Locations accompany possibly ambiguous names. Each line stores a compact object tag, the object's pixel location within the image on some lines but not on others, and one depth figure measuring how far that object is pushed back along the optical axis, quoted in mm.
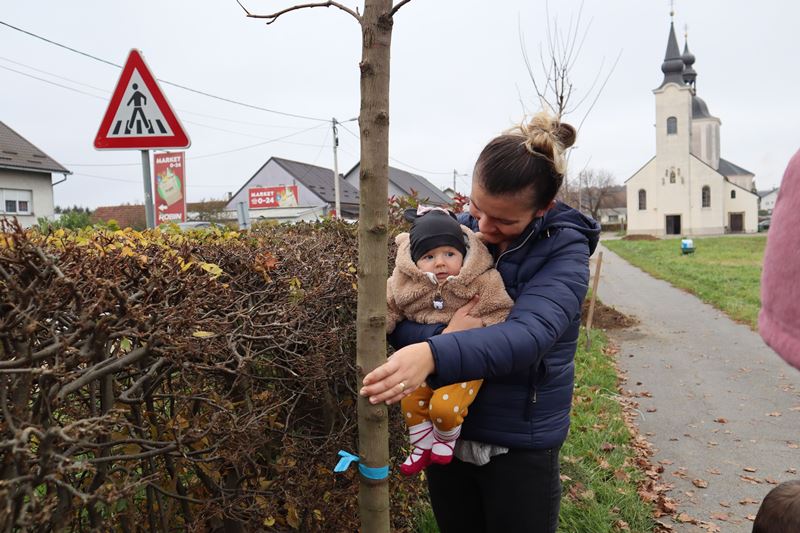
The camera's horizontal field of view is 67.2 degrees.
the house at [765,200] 104000
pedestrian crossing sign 4547
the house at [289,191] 39156
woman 1698
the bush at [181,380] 1248
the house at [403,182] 49044
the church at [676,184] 49812
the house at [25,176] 23859
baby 1815
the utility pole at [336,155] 32000
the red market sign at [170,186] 5754
